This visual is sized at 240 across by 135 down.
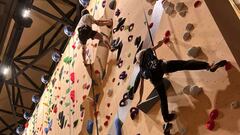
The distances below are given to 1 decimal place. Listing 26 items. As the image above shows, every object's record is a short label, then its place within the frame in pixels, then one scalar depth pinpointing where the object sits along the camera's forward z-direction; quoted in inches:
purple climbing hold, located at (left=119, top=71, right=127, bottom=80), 131.9
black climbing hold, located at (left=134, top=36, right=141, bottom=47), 126.7
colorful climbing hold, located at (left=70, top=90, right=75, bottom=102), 183.3
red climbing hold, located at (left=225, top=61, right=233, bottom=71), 82.0
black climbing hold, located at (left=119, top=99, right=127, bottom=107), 125.2
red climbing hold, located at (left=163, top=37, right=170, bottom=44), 106.5
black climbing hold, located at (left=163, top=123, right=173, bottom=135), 93.0
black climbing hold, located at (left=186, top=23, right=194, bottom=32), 97.2
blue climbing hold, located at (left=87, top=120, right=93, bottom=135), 150.8
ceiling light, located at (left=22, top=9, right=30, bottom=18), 237.0
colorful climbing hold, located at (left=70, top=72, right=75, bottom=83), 194.8
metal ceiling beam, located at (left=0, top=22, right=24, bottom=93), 258.3
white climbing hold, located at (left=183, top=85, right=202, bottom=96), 88.1
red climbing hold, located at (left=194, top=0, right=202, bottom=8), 96.9
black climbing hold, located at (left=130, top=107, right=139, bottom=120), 115.9
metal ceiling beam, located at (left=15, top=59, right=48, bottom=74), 334.2
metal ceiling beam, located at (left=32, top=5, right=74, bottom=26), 264.5
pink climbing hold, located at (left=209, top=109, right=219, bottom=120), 81.3
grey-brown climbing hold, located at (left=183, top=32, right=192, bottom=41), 97.3
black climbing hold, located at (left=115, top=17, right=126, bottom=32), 146.2
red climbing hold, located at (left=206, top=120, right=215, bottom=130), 81.1
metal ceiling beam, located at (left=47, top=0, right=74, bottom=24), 275.9
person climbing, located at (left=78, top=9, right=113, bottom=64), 152.9
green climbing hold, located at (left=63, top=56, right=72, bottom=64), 213.9
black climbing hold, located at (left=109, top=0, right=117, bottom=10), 161.0
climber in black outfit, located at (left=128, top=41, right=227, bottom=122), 88.0
